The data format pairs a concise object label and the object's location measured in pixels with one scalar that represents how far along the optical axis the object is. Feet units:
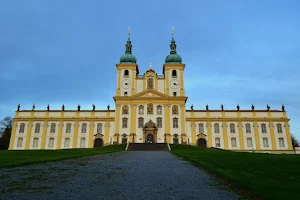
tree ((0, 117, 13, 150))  208.90
